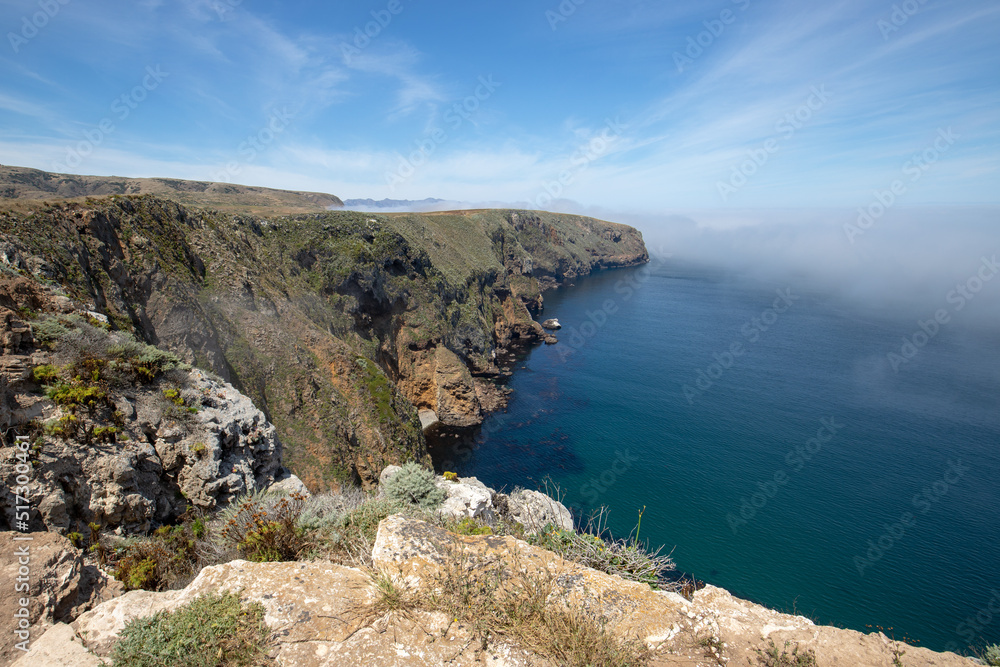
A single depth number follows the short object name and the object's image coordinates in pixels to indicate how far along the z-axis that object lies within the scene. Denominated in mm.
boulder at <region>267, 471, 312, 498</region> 14281
